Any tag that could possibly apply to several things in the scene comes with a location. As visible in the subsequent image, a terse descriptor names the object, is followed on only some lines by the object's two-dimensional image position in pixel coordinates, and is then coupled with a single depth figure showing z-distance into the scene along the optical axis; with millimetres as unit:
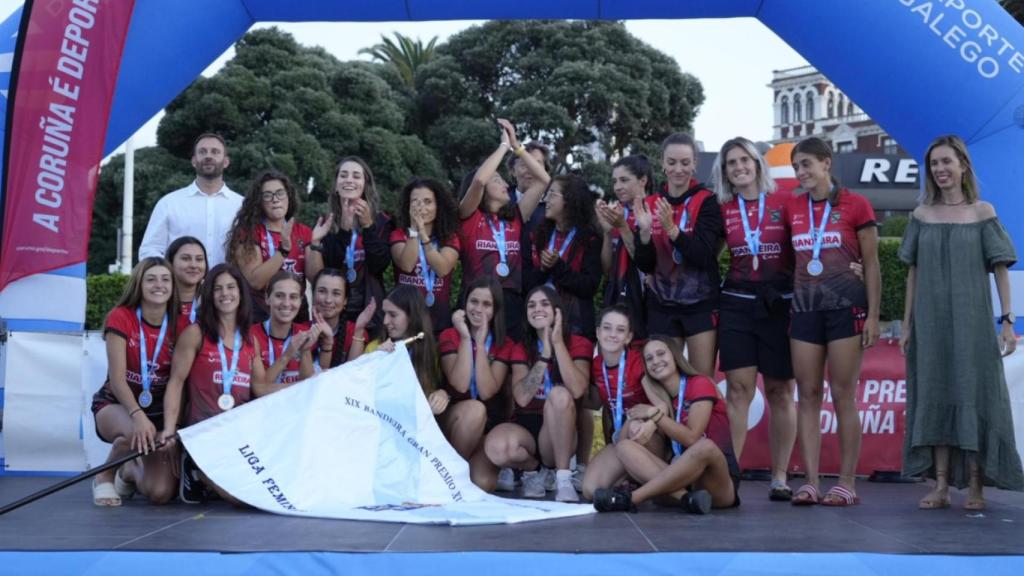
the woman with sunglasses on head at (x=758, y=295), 5559
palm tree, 41406
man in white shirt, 6344
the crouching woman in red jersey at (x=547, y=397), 5602
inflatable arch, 5887
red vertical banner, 5893
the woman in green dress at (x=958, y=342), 5180
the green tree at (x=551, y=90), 24984
